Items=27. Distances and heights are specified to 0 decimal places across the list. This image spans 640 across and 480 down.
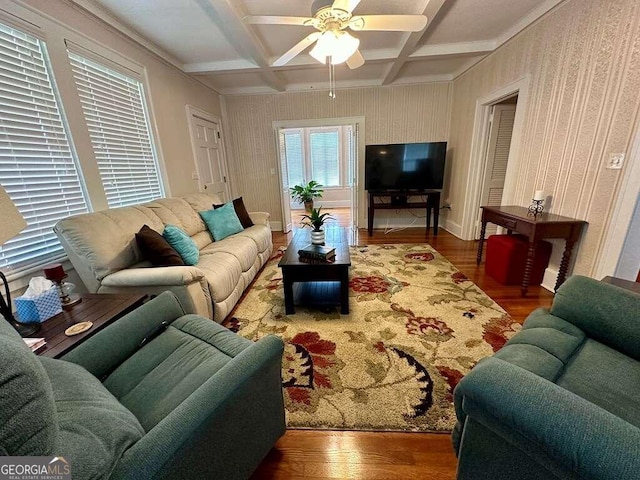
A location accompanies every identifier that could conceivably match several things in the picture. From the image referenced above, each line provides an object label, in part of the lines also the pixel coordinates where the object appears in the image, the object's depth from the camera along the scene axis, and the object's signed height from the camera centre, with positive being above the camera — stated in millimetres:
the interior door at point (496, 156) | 3522 +48
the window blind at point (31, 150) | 1652 +153
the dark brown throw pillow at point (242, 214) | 3443 -594
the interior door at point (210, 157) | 3857 +165
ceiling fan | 1810 +981
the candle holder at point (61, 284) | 1467 -621
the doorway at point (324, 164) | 7340 +30
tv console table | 4387 -671
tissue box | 1282 -645
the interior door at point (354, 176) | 4641 -219
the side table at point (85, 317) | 1154 -737
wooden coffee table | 2109 -887
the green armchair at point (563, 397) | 571 -685
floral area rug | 1355 -1220
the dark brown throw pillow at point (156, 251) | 1988 -598
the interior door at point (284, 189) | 4797 -421
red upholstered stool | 2529 -950
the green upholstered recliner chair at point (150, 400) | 470 -657
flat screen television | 4270 -62
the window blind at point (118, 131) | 2264 +370
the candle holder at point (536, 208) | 2425 -453
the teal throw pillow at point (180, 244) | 2203 -614
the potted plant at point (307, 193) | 6527 -701
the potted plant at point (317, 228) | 2424 -572
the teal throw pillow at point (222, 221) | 3018 -613
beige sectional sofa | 1745 -677
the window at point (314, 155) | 7387 +267
